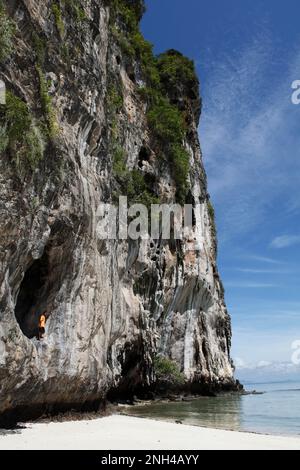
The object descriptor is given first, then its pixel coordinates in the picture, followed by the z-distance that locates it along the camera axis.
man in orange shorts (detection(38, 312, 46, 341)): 12.48
